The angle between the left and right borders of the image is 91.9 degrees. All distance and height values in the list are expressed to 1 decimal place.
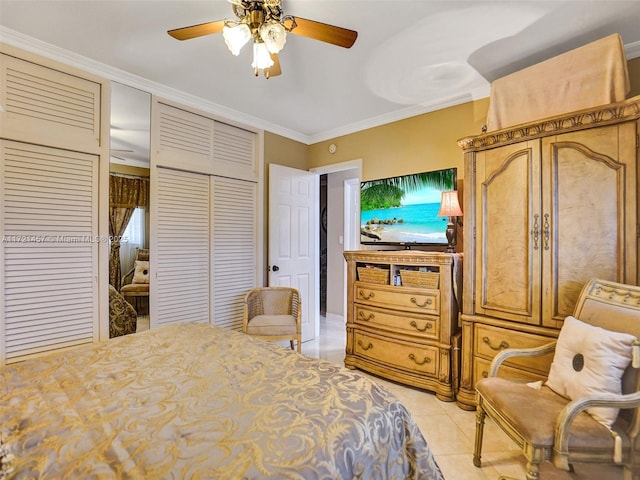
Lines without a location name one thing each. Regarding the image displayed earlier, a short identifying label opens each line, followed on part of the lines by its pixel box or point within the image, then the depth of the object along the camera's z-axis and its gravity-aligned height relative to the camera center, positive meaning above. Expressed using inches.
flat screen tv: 116.4 +13.6
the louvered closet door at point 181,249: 112.7 -2.9
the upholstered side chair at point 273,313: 118.6 -30.6
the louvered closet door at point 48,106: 83.8 +39.2
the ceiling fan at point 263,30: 60.1 +43.4
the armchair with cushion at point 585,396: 53.5 -30.7
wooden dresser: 99.9 -26.2
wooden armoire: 70.3 +4.7
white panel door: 146.6 +2.9
